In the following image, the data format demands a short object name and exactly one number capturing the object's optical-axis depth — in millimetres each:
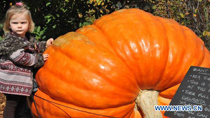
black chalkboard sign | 1918
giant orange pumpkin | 2115
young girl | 2412
